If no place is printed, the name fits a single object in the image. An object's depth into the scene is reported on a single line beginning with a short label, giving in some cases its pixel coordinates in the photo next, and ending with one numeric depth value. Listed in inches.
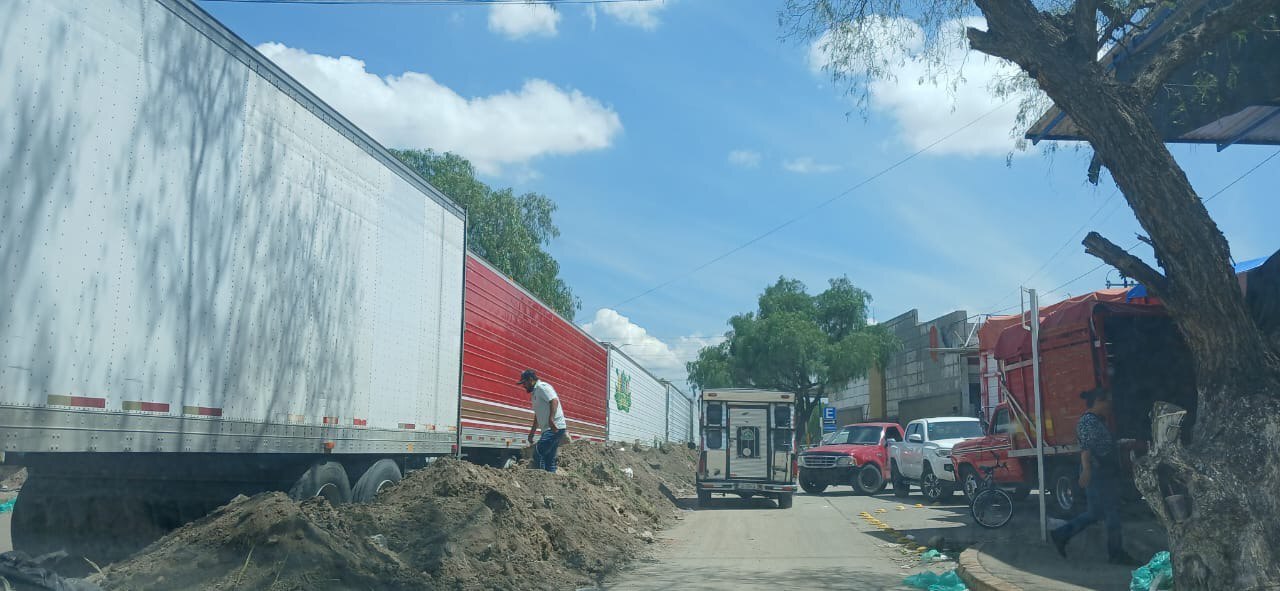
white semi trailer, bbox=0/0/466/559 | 198.1
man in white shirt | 470.3
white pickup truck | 786.8
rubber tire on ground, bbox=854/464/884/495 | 943.7
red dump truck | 454.9
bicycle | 499.8
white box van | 746.2
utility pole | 404.2
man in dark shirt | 353.1
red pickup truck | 941.8
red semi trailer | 491.5
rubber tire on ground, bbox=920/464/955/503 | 779.4
